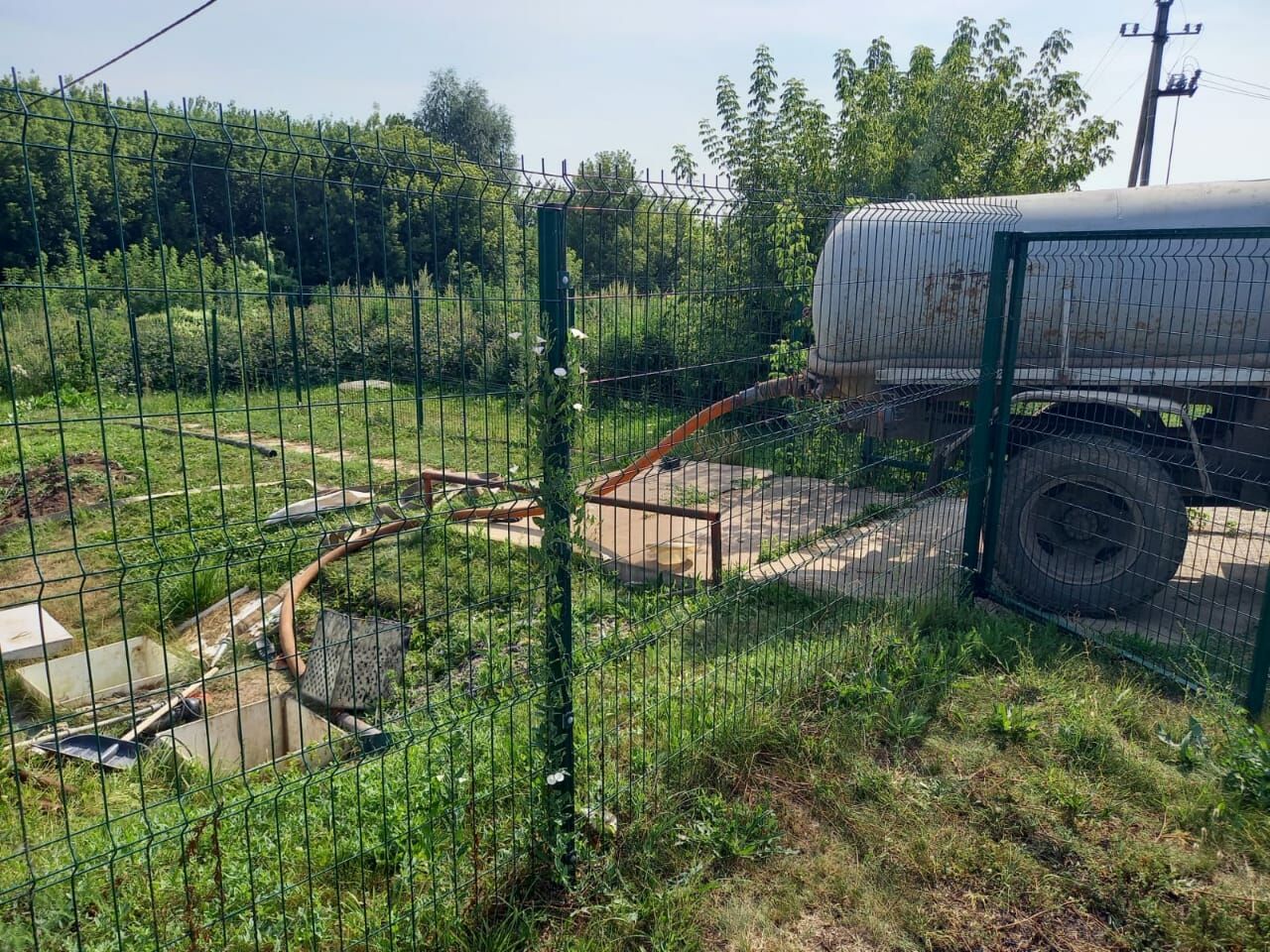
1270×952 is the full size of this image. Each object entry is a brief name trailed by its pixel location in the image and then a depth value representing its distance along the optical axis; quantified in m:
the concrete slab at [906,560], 5.38
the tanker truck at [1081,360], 5.43
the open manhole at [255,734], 4.27
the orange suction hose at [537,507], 2.99
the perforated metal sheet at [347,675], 4.77
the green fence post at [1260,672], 4.26
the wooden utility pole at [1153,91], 19.52
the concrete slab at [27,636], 5.21
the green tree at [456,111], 62.06
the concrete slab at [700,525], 6.61
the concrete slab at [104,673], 4.84
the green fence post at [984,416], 5.40
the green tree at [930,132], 13.41
